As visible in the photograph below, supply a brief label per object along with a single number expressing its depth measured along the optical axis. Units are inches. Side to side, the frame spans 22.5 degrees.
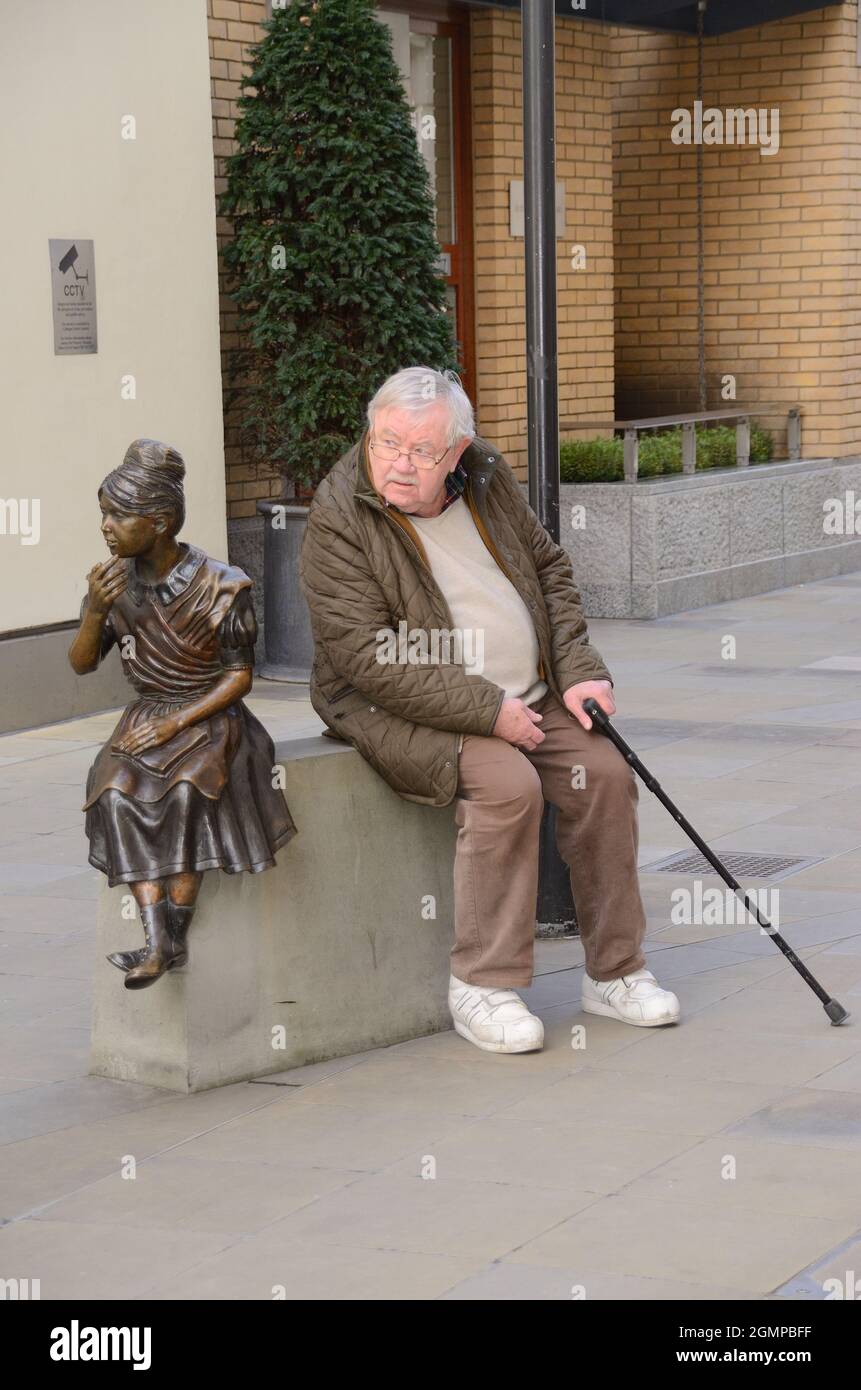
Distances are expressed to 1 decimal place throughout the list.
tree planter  439.5
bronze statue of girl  192.1
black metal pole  249.0
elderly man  203.5
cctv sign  396.8
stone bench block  197.3
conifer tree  422.9
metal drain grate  277.9
